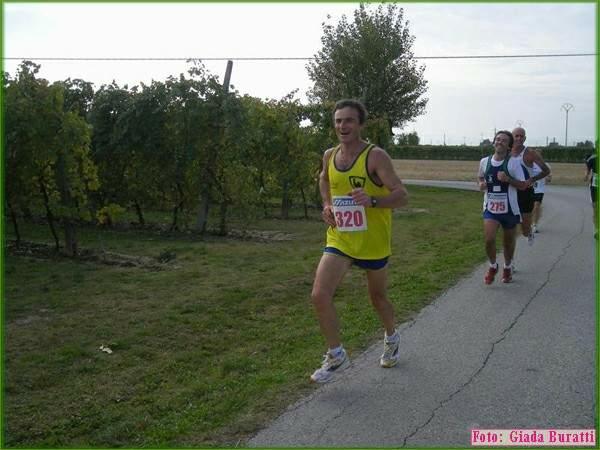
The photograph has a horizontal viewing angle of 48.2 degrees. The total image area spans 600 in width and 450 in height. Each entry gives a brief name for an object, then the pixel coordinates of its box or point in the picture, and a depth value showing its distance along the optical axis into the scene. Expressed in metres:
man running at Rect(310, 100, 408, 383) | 4.82
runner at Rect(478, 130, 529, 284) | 8.20
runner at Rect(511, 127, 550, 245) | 8.92
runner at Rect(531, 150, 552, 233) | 12.34
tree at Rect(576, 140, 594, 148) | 66.36
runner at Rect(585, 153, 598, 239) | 13.14
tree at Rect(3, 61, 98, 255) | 9.95
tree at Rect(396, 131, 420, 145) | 80.12
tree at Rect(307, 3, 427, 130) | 38.75
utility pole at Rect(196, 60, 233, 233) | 13.72
